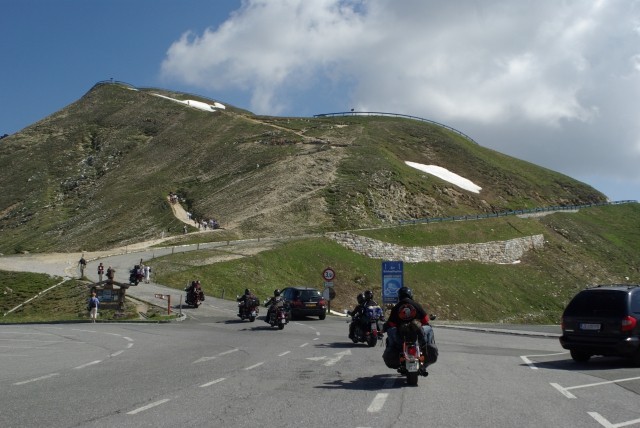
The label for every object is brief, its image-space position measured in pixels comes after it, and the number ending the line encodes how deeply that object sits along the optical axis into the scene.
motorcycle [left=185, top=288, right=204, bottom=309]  35.22
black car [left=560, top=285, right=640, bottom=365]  14.45
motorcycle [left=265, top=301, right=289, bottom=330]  25.84
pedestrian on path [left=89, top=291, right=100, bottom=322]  30.67
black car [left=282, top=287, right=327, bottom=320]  31.92
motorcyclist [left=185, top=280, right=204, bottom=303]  35.31
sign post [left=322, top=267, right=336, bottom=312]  35.77
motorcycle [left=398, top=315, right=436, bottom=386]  11.30
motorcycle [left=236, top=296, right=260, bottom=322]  28.64
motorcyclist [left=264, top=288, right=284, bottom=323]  25.89
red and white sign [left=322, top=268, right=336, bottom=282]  35.75
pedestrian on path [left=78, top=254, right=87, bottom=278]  41.88
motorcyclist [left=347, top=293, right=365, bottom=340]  19.50
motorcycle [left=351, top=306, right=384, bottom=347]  19.36
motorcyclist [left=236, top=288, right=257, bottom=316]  28.58
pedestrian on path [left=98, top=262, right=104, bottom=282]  41.53
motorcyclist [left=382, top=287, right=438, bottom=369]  11.72
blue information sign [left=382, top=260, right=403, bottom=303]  30.53
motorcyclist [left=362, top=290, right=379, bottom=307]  19.47
